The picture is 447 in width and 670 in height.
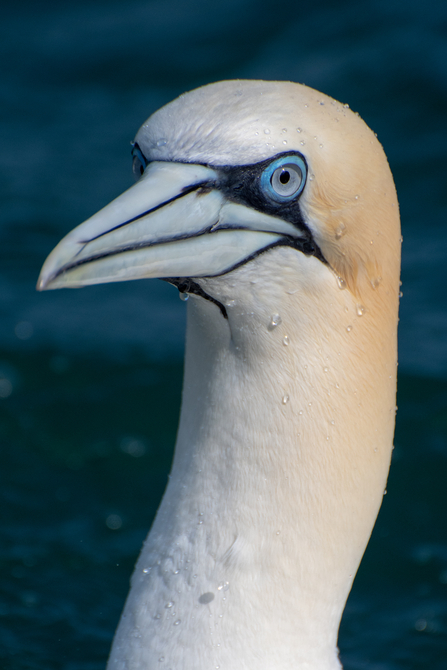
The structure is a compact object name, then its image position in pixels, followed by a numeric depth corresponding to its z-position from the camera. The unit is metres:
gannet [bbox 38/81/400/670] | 4.94
